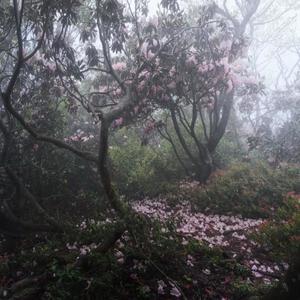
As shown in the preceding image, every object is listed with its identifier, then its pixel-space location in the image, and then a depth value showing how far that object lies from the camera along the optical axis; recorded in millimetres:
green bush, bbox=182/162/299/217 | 6758
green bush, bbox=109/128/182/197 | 7984
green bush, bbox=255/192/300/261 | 3977
